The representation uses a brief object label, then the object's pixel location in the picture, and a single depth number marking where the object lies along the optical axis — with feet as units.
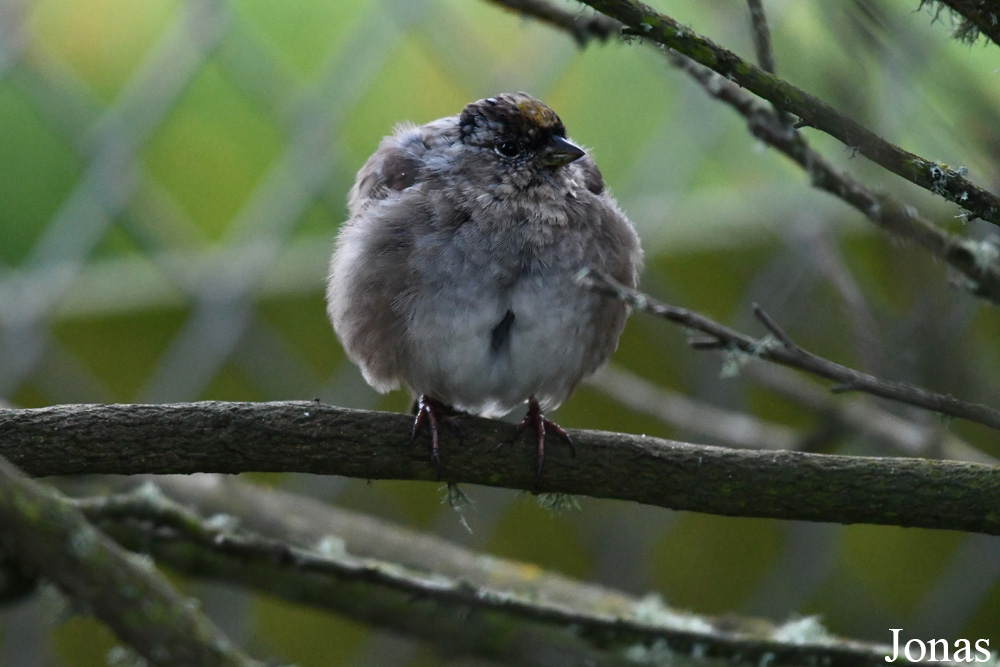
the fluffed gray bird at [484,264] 14.64
